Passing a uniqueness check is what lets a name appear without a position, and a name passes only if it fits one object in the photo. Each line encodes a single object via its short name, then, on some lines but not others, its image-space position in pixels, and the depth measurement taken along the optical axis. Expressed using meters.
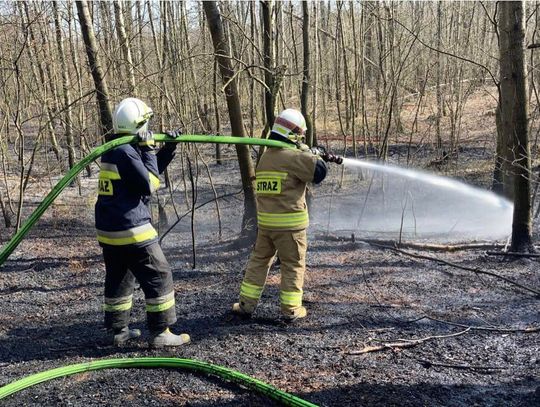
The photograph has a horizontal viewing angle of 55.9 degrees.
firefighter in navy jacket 3.68
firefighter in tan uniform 4.33
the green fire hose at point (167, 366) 3.04
